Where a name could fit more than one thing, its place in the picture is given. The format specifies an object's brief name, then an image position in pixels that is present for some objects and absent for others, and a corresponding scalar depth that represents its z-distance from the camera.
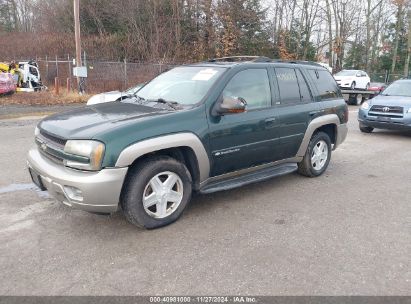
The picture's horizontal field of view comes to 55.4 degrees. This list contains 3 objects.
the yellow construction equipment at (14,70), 19.88
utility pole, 17.67
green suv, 3.65
